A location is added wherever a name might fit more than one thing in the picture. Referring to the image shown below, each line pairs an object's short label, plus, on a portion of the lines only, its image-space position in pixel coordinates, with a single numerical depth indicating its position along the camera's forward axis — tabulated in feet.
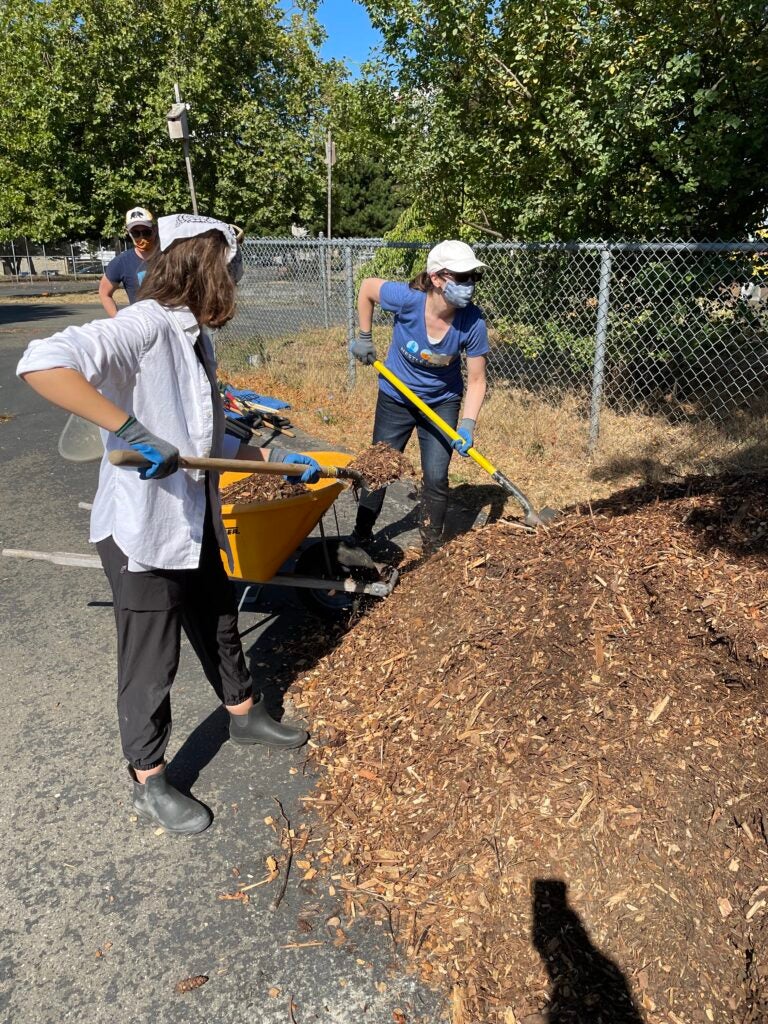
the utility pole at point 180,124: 33.55
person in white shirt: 6.53
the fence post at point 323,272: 33.32
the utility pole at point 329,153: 50.05
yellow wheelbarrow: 10.50
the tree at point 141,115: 60.54
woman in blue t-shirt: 12.51
